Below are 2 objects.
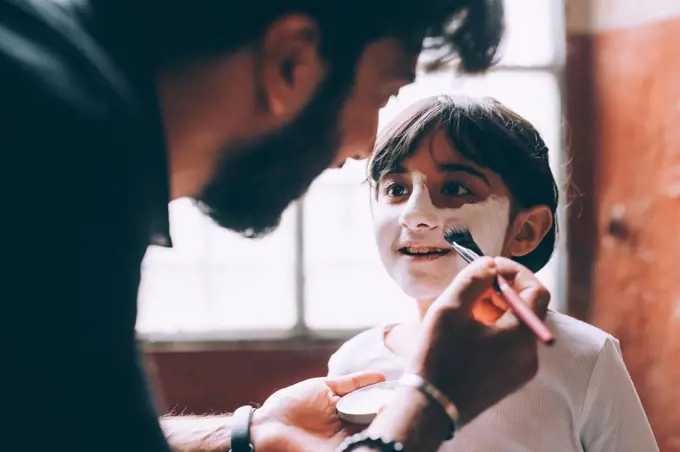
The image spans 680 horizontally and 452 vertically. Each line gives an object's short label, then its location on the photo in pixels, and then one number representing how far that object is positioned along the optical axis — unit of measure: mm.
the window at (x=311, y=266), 1577
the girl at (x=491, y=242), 710
